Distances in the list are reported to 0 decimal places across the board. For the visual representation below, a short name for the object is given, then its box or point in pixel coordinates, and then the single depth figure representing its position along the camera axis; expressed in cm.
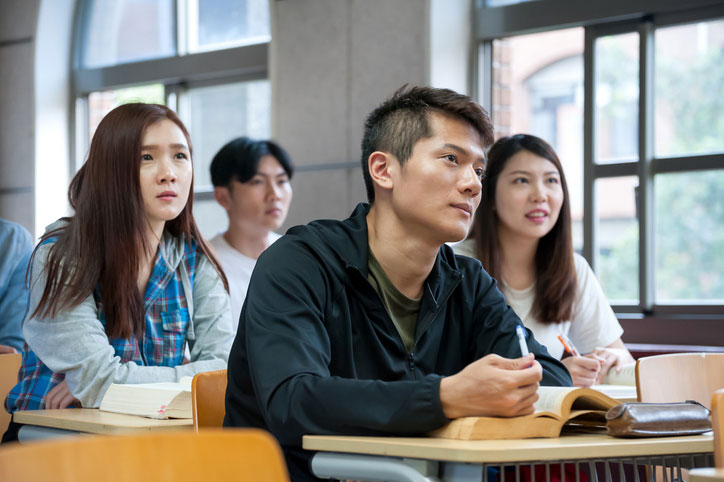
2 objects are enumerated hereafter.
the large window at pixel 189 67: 641
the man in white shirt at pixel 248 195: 439
